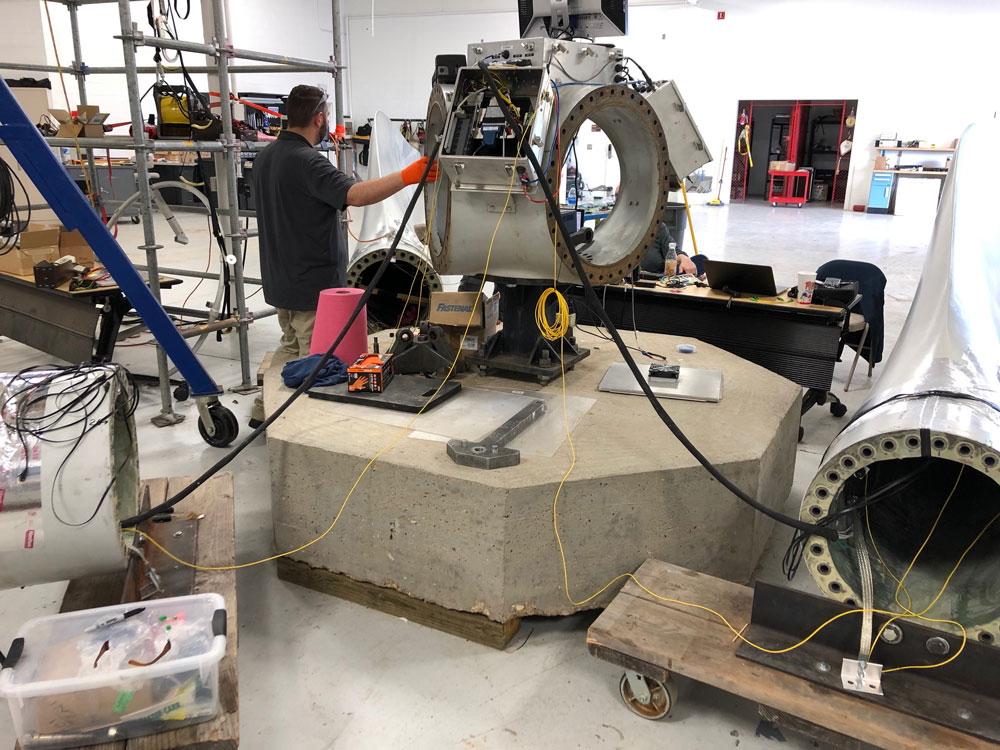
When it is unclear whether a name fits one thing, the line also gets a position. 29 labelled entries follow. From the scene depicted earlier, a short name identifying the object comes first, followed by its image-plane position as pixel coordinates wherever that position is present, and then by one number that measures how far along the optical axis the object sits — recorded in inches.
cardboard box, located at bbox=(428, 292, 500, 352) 123.0
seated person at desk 193.6
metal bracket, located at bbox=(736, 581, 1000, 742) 68.6
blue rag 116.6
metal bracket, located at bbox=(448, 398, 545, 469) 90.6
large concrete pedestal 89.3
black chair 171.3
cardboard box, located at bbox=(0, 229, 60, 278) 195.0
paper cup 161.6
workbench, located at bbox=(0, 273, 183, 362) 164.7
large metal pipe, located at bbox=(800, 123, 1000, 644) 68.1
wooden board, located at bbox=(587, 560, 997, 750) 67.1
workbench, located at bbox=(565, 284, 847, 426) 155.4
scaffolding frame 137.8
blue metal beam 89.3
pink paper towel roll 123.5
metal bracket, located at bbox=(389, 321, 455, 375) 119.3
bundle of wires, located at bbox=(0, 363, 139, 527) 74.9
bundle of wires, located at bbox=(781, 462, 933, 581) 71.1
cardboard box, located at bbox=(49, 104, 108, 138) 159.8
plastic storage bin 64.4
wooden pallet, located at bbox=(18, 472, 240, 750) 66.1
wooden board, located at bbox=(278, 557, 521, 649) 92.6
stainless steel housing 104.5
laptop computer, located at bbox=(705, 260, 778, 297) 162.1
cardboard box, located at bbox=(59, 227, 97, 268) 202.0
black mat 108.8
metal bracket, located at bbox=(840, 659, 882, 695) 70.8
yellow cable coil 116.2
